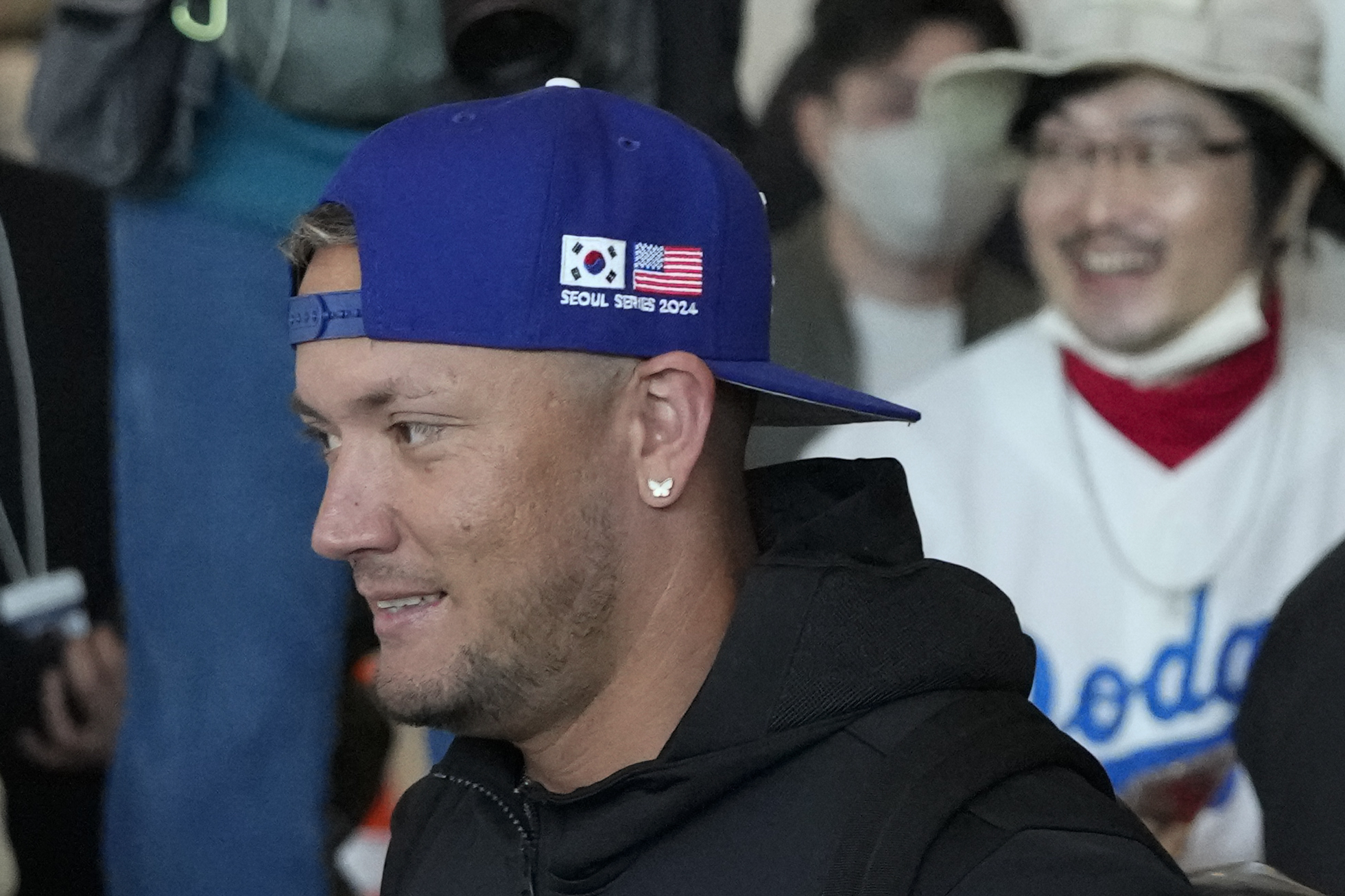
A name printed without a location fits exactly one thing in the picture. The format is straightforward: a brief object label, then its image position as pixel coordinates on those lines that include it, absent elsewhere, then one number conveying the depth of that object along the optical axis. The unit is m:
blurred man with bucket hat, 4.16
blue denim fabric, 4.81
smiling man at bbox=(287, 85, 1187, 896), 2.12
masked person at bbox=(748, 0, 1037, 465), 4.41
